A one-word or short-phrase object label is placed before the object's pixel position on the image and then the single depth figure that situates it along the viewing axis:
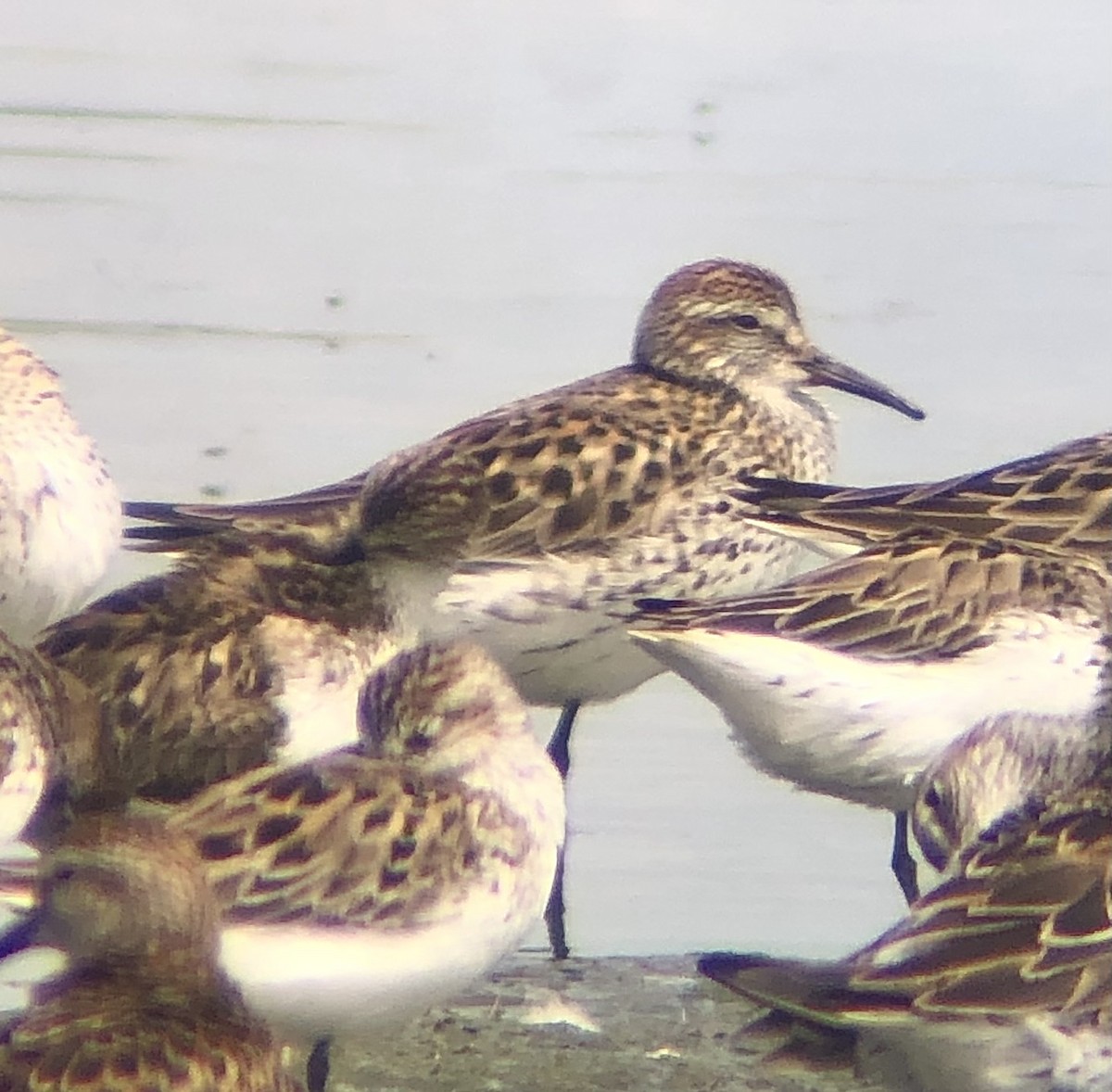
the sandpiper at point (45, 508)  11.89
